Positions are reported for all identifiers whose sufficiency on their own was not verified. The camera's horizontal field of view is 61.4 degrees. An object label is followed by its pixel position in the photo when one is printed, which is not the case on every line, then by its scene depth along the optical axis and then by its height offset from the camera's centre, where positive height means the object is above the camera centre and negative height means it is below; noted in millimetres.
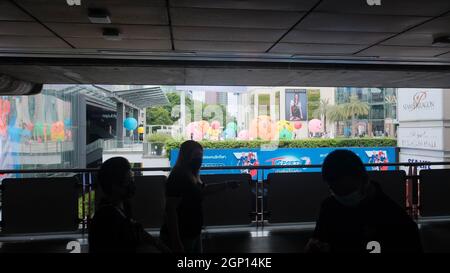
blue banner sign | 17078 -1141
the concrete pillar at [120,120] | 23134 +777
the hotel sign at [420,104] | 13161 +1011
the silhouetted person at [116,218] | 1854 -430
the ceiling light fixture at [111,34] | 4668 +1245
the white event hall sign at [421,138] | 13244 -254
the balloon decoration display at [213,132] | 24484 +7
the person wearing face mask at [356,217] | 1637 -392
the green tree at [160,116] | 29606 +1316
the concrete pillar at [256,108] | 32375 +2059
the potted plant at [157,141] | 18627 -459
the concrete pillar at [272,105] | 34094 +2598
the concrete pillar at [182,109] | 27466 +1825
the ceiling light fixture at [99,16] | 3909 +1240
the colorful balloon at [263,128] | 24133 +251
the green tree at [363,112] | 47997 +2435
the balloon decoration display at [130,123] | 18422 +462
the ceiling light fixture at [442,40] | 5129 +1262
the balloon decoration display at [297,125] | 27766 +501
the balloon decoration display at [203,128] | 24234 +266
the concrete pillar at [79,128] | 19359 +242
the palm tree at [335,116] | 48744 +2012
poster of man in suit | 24750 +1837
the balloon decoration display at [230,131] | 27219 +75
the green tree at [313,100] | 43903 +3756
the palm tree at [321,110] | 47575 +2737
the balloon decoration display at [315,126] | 27047 +401
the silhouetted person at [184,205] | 2695 -536
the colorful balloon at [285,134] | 24600 -158
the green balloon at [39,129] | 14828 +157
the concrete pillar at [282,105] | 29450 +2063
